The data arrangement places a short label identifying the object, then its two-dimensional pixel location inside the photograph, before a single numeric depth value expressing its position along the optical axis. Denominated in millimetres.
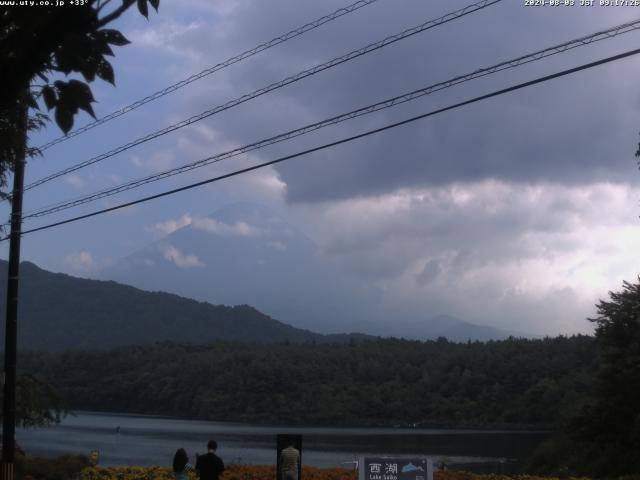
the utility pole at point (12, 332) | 18172
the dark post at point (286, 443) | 16219
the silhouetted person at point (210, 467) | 14859
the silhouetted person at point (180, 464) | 16688
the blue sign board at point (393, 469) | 14672
